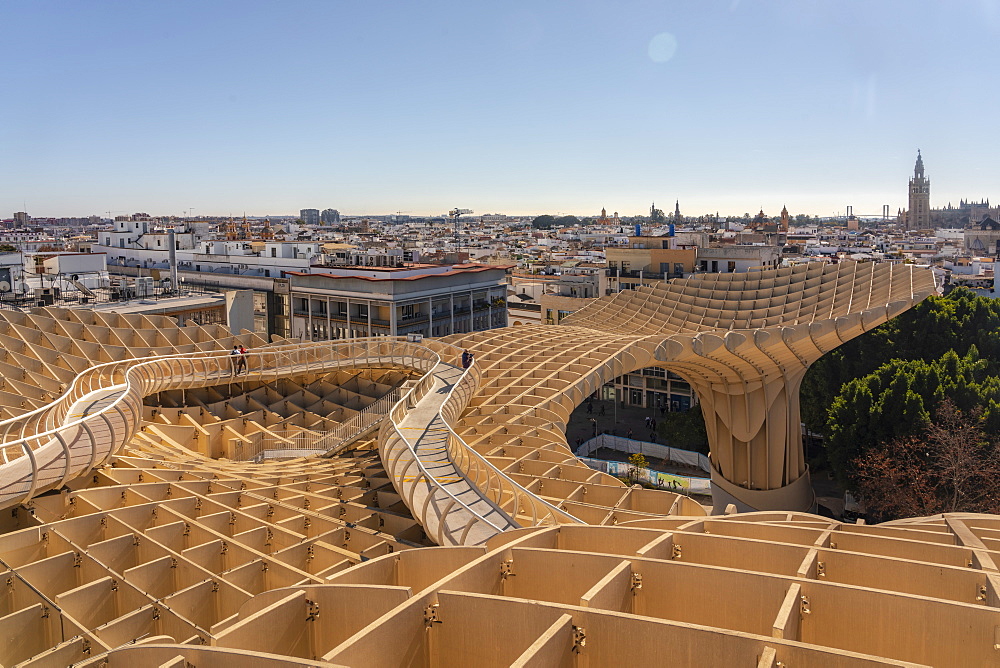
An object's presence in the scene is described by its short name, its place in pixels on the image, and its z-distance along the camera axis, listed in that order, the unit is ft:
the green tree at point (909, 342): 150.10
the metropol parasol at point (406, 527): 23.02
